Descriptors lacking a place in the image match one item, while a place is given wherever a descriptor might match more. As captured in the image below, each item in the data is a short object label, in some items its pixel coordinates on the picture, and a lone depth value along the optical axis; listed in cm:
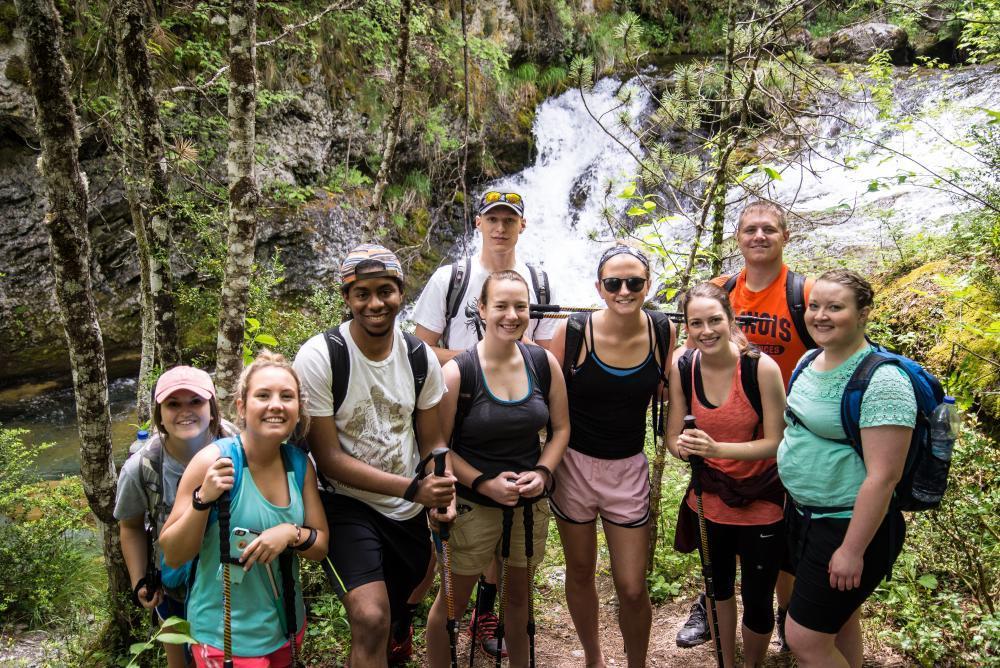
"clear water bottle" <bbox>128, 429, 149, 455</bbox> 309
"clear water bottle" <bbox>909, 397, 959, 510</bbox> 249
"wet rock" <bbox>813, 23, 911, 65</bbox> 1755
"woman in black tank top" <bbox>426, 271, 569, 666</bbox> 333
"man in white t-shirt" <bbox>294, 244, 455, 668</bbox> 300
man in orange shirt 365
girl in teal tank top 259
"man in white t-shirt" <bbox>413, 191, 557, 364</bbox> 404
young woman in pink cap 294
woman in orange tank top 321
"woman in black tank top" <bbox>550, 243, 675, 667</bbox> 346
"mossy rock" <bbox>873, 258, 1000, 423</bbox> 488
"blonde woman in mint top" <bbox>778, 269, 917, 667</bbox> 253
